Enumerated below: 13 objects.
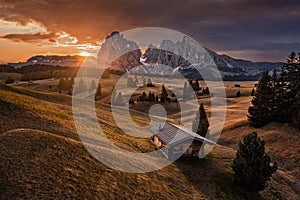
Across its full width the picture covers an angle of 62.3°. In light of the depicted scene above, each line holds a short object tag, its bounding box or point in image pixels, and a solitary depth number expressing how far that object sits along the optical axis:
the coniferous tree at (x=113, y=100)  116.05
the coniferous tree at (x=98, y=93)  151.35
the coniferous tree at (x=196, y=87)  159.50
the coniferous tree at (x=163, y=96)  124.31
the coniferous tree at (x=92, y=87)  162.91
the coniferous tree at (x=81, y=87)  162.40
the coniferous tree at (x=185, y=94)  137.88
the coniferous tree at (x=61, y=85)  163.73
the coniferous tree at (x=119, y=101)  112.74
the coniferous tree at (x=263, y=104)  64.19
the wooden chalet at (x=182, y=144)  40.44
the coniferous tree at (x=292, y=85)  59.03
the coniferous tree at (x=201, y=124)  51.12
